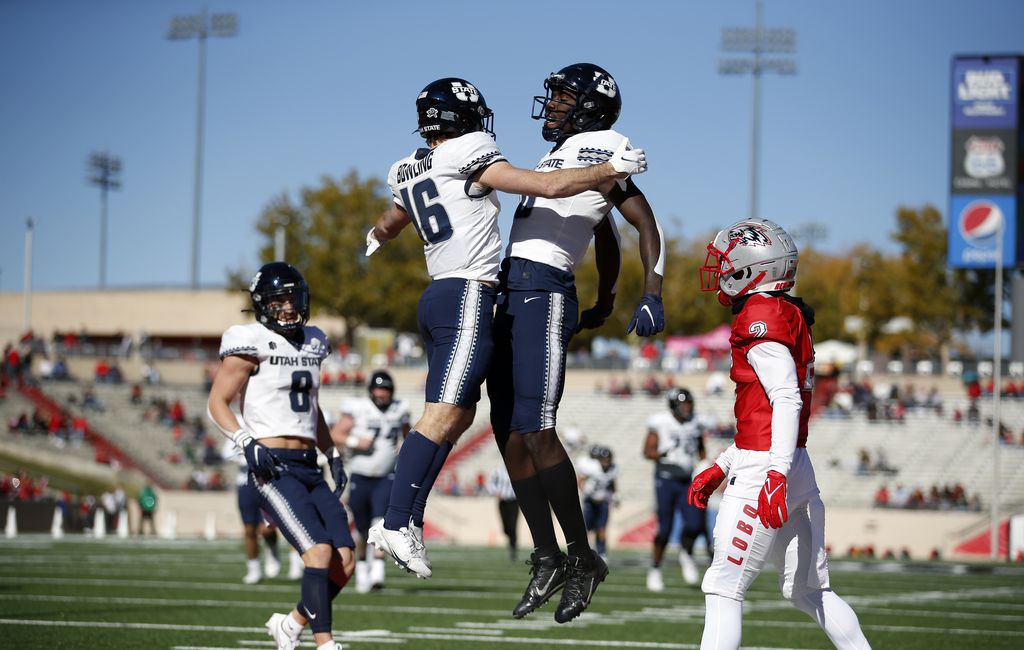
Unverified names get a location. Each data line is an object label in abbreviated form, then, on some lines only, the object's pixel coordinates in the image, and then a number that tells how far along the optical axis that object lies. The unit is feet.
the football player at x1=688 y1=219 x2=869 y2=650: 21.04
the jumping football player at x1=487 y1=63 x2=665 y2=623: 22.66
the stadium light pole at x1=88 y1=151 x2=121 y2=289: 271.28
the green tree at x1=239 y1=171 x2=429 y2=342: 196.24
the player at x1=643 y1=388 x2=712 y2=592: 56.65
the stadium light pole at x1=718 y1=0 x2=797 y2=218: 180.75
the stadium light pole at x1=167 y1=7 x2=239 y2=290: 217.15
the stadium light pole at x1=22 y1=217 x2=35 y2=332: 172.61
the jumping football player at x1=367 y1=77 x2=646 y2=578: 22.41
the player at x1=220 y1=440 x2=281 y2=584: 53.01
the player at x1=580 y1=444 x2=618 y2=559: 69.21
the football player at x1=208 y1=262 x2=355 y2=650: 28.81
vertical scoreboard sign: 104.06
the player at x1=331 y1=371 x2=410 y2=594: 52.06
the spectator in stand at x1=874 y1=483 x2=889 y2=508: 104.13
